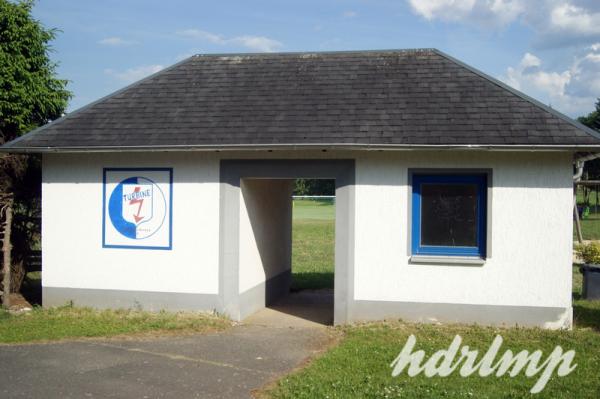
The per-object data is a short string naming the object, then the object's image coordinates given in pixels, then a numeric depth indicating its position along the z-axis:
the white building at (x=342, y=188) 9.87
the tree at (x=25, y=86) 12.82
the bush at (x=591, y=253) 16.08
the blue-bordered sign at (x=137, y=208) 10.87
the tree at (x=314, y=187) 74.25
